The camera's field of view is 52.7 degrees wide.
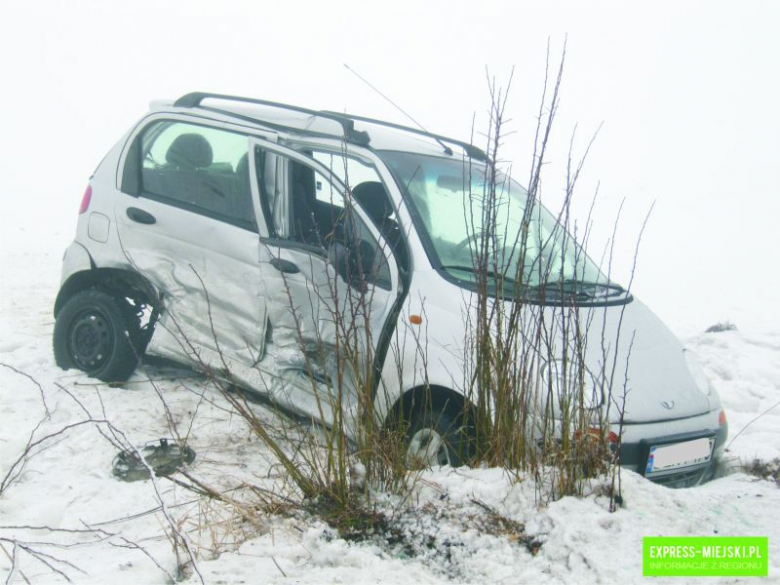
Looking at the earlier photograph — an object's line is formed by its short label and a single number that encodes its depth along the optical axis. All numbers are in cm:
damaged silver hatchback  358
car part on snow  387
